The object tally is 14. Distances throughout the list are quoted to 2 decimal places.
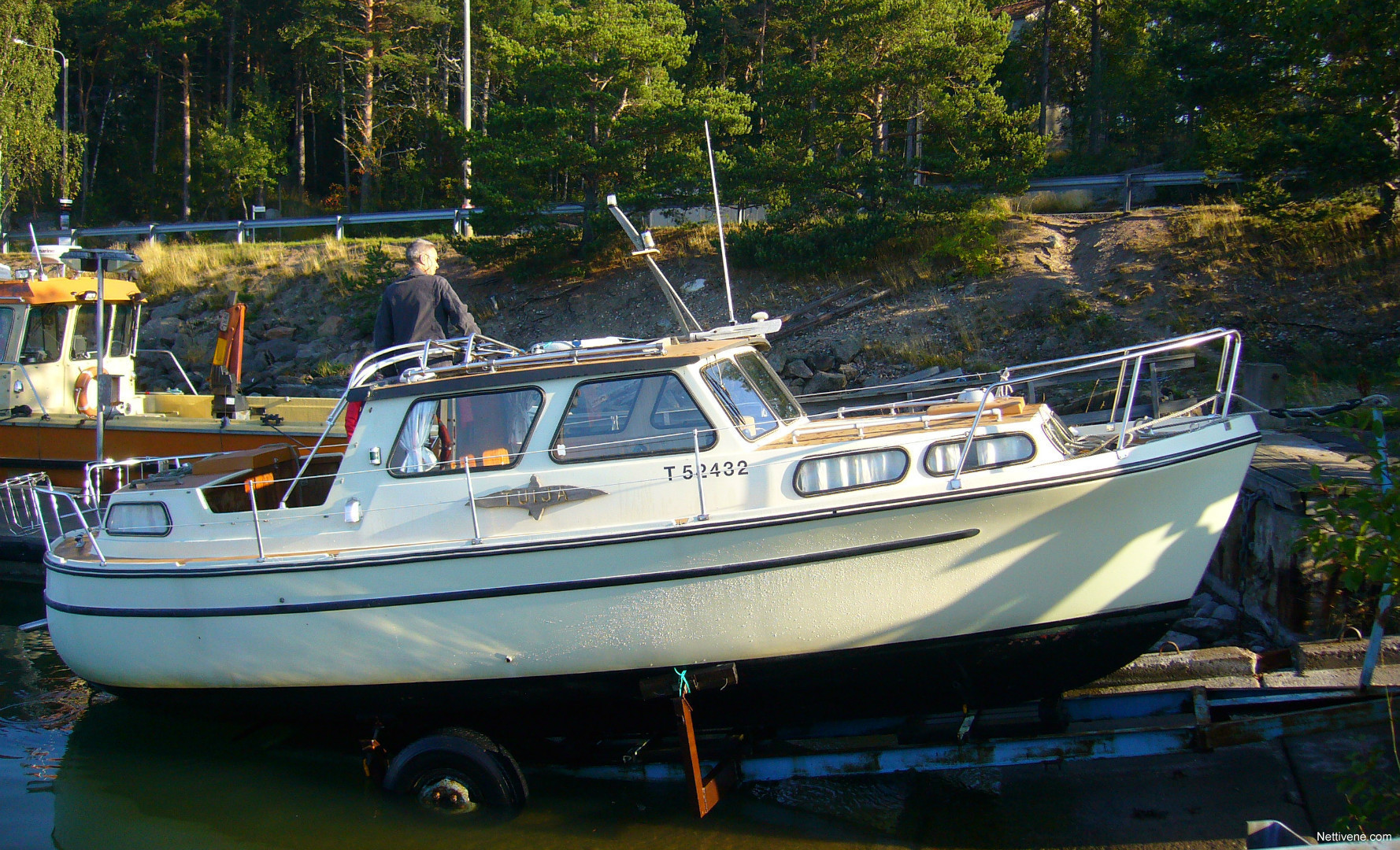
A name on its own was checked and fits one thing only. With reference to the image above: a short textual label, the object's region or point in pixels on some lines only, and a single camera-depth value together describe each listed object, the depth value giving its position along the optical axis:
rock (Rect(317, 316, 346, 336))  18.31
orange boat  9.37
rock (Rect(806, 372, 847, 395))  13.29
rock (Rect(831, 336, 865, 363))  13.90
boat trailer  4.45
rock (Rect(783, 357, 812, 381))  13.52
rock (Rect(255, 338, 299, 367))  17.52
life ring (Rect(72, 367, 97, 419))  10.07
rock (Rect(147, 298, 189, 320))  19.69
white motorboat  4.58
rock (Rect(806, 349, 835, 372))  13.79
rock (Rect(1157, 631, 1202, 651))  6.16
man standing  6.37
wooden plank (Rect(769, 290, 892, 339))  15.23
